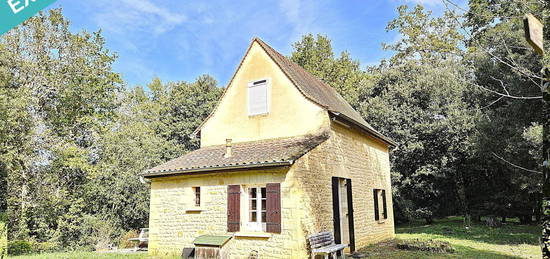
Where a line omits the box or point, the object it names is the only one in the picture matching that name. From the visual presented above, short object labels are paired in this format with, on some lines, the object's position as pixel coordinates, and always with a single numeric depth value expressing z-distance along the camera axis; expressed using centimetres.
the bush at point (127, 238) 1638
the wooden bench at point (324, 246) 934
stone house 991
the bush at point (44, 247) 1712
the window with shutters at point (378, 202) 1486
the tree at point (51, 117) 1819
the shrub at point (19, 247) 1562
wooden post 275
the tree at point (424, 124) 2138
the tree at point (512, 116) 1377
